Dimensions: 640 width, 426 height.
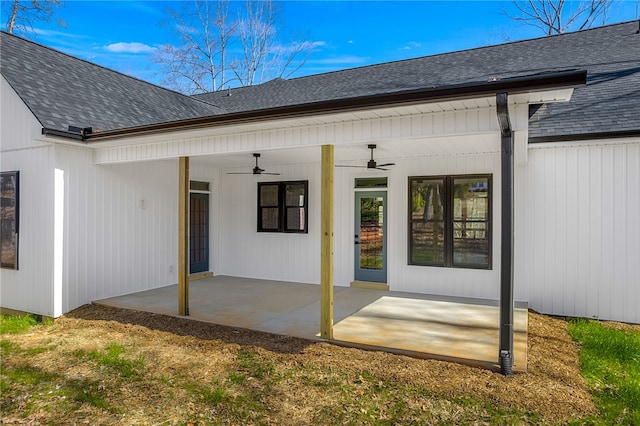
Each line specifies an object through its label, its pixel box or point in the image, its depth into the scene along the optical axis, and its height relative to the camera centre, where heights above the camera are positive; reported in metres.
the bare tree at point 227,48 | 22.62 +8.72
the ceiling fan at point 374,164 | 6.29 +0.84
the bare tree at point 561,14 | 16.77 +8.01
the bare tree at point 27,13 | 15.36 +7.31
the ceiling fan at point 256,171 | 7.45 +0.85
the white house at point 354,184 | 4.94 +0.46
